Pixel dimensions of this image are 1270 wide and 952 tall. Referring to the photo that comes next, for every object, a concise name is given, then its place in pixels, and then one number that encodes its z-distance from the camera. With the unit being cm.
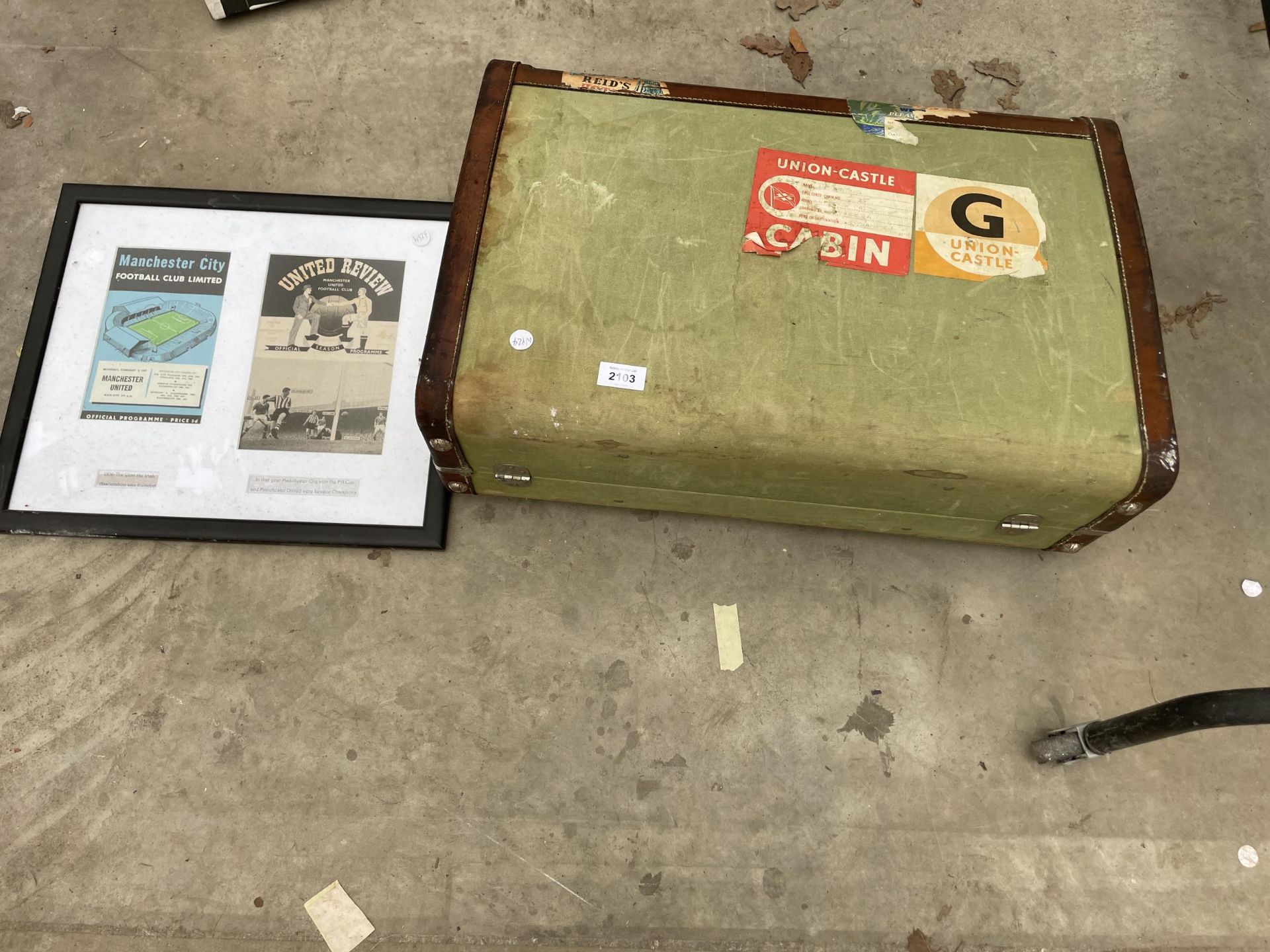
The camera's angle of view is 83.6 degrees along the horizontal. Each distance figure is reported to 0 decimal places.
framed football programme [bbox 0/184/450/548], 182
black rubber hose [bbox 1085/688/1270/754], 112
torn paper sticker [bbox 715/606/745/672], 177
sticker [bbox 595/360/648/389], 147
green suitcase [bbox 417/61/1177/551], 145
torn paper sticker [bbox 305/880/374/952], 156
